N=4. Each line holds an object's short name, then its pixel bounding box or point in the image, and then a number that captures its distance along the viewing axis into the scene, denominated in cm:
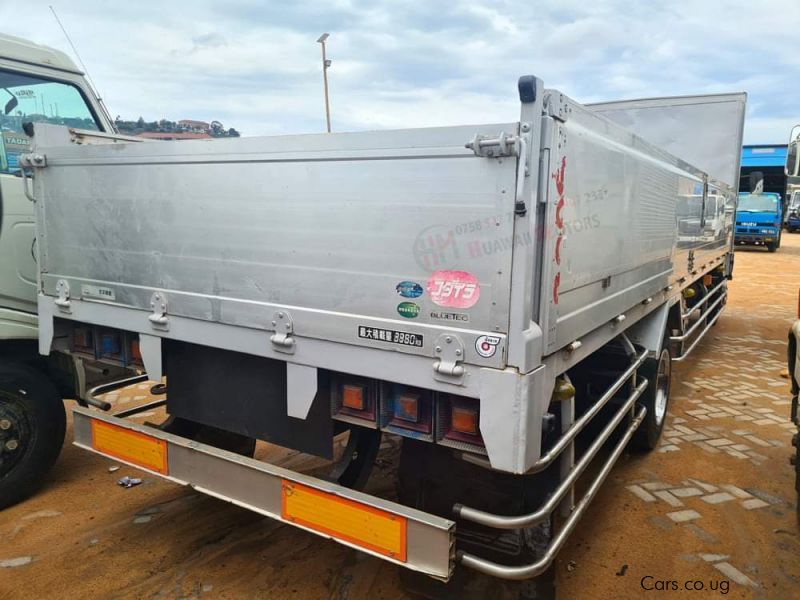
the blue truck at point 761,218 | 2169
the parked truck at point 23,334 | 354
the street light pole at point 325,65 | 1647
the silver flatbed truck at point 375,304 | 203
